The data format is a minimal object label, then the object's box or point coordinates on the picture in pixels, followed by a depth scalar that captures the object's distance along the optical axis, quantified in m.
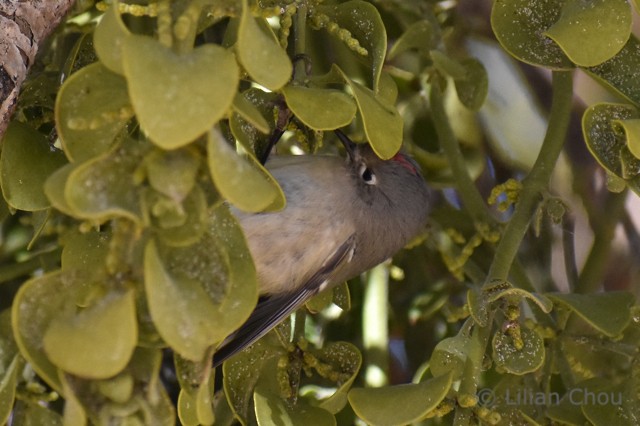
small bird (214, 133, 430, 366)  3.05
